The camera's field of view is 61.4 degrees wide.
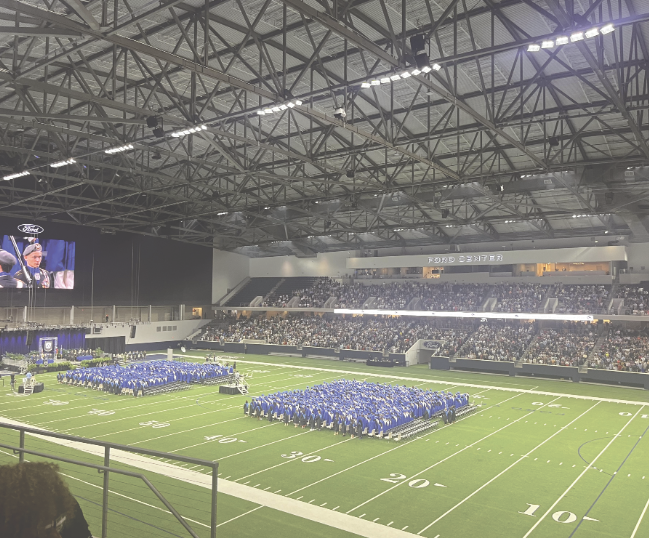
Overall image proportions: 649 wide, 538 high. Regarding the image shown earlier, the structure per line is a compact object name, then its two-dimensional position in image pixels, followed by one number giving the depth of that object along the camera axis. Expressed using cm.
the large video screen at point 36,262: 4279
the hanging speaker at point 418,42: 1429
